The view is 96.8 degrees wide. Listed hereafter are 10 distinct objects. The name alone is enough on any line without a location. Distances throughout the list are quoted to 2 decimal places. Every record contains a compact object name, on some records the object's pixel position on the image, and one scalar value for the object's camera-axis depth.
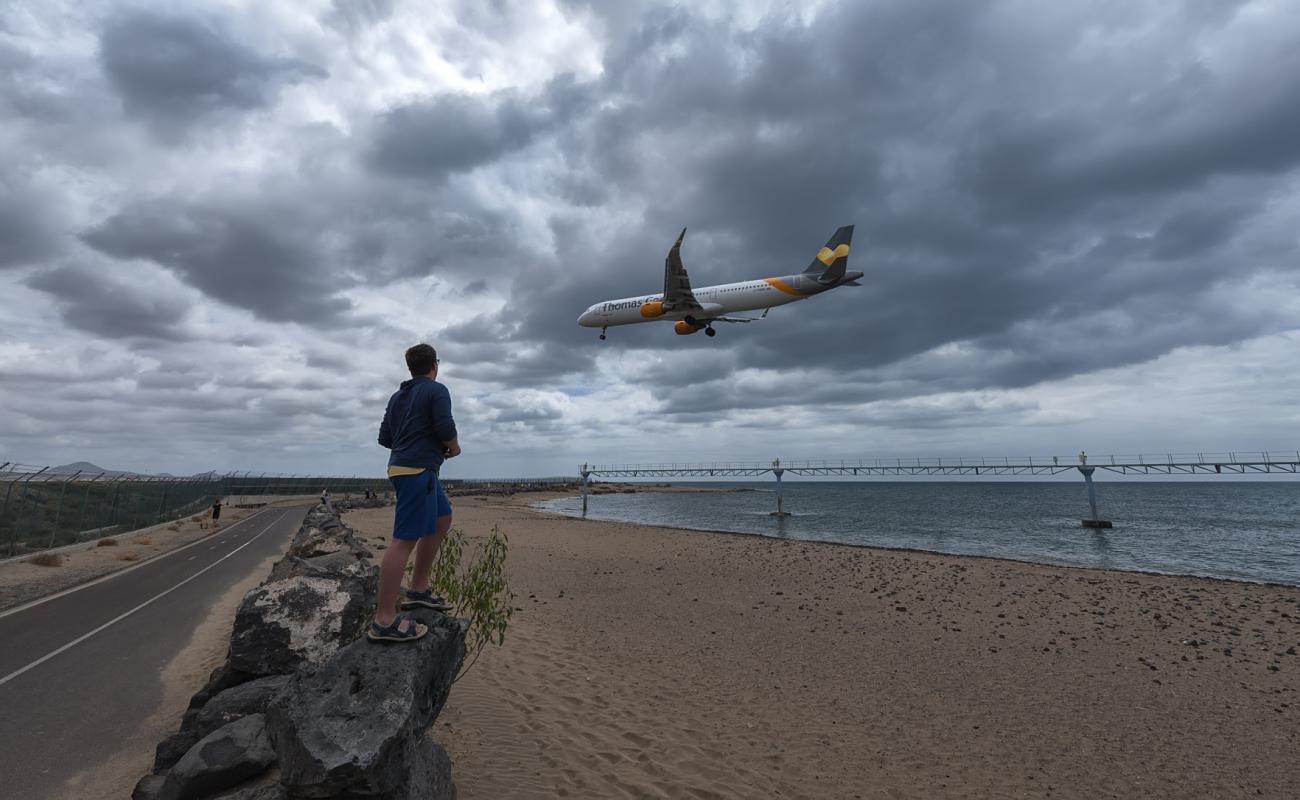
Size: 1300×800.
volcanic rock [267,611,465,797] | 3.86
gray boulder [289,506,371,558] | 14.09
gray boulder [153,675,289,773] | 6.05
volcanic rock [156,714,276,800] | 4.91
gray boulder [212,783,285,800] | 4.50
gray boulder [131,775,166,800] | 5.46
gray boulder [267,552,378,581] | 8.20
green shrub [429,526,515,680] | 6.80
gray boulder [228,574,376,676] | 7.04
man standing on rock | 4.68
